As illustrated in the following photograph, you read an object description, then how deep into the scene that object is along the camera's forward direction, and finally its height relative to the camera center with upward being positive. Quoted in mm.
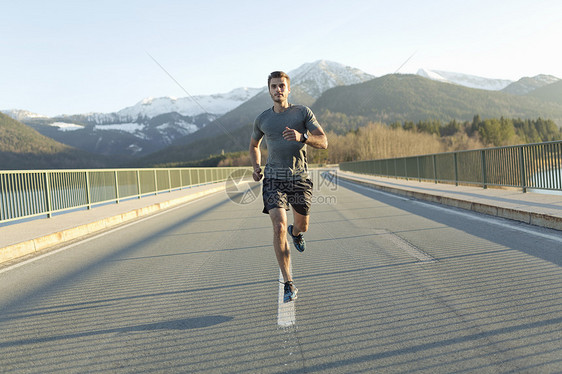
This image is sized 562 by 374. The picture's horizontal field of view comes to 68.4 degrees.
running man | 4020 +147
